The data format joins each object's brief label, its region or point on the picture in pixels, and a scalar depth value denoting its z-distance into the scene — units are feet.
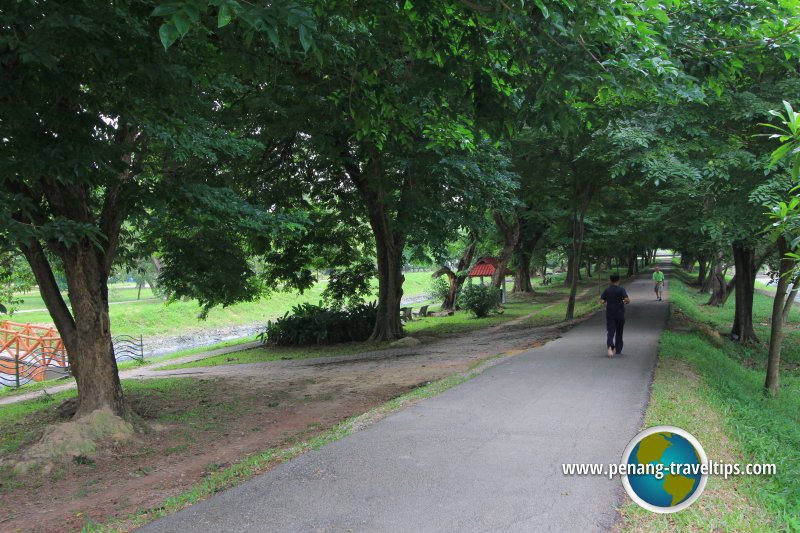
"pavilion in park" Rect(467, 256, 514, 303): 92.17
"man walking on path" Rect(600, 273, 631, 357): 31.53
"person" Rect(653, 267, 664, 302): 84.23
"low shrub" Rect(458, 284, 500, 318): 78.74
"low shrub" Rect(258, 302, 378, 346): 61.72
